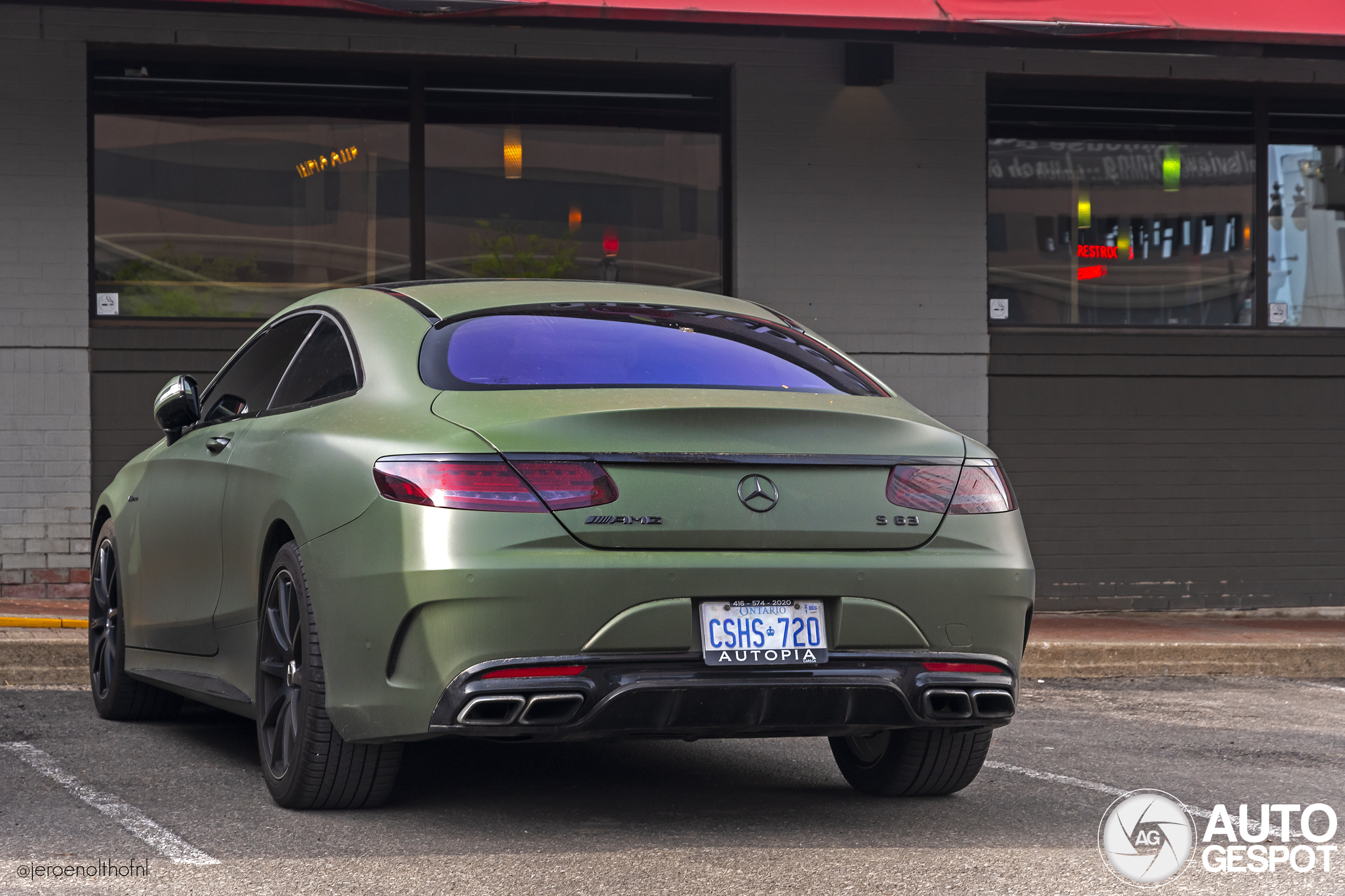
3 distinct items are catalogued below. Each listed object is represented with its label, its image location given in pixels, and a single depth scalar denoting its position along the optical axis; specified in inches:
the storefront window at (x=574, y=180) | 804.7
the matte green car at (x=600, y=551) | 301.8
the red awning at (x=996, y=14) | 668.0
